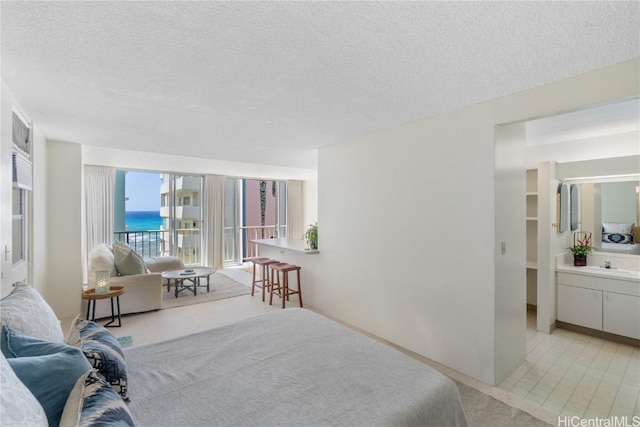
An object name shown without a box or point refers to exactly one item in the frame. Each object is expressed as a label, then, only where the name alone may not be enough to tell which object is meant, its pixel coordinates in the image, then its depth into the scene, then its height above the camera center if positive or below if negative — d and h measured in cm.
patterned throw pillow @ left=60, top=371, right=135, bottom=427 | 94 -66
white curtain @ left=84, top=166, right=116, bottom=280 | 609 +21
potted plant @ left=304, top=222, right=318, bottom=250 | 470 -40
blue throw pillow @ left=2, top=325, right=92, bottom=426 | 100 -57
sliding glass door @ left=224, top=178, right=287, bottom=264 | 830 -3
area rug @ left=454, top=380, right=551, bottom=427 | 202 -145
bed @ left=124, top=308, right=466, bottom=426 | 130 -89
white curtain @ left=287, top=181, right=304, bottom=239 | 907 +12
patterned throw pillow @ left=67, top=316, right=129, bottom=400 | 135 -68
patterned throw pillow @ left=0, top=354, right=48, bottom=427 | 76 -53
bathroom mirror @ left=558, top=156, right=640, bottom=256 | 345 +23
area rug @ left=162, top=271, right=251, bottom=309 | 490 -147
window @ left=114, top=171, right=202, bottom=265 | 712 -3
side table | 355 -101
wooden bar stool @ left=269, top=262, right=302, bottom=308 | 447 -110
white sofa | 412 -109
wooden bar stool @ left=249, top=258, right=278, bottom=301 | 494 -97
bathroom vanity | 321 -99
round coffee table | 508 -109
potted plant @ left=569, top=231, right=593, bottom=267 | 380 -48
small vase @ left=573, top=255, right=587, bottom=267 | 380 -64
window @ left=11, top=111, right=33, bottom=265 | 261 +29
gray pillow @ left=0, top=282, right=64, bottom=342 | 136 -50
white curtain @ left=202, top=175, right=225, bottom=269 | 752 -22
